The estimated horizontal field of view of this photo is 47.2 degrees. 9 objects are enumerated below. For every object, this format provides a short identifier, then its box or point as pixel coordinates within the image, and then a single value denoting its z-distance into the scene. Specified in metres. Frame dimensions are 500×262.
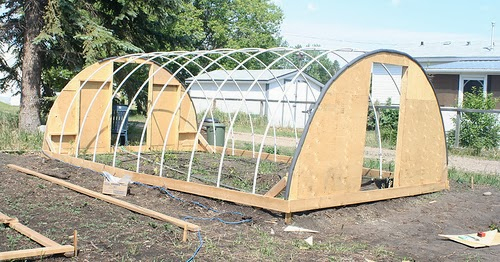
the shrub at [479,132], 17.36
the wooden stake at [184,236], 6.45
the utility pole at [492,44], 29.65
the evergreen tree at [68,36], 15.24
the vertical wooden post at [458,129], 17.48
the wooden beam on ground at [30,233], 5.81
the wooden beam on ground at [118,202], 6.88
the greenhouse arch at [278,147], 8.20
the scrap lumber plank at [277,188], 8.09
